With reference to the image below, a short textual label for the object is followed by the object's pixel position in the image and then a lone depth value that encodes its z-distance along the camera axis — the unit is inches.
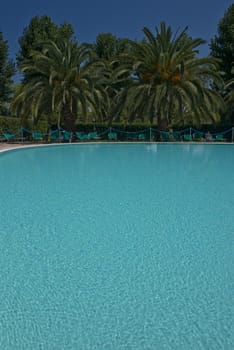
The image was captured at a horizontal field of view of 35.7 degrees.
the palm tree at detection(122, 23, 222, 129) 954.1
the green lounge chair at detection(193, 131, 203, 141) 1113.1
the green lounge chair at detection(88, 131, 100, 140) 1063.8
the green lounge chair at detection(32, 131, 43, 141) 953.5
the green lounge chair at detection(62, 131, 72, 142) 993.5
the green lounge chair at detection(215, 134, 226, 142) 1073.5
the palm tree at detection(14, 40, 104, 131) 940.0
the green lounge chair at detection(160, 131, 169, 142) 1048.4
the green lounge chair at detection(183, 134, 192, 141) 1071.6
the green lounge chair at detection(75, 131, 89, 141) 1016.9
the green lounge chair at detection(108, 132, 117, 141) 1107.8
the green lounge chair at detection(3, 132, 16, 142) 876.5
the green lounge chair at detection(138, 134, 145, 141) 1088.8
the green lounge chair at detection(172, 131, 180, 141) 1110.3
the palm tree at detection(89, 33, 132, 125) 1013.2
